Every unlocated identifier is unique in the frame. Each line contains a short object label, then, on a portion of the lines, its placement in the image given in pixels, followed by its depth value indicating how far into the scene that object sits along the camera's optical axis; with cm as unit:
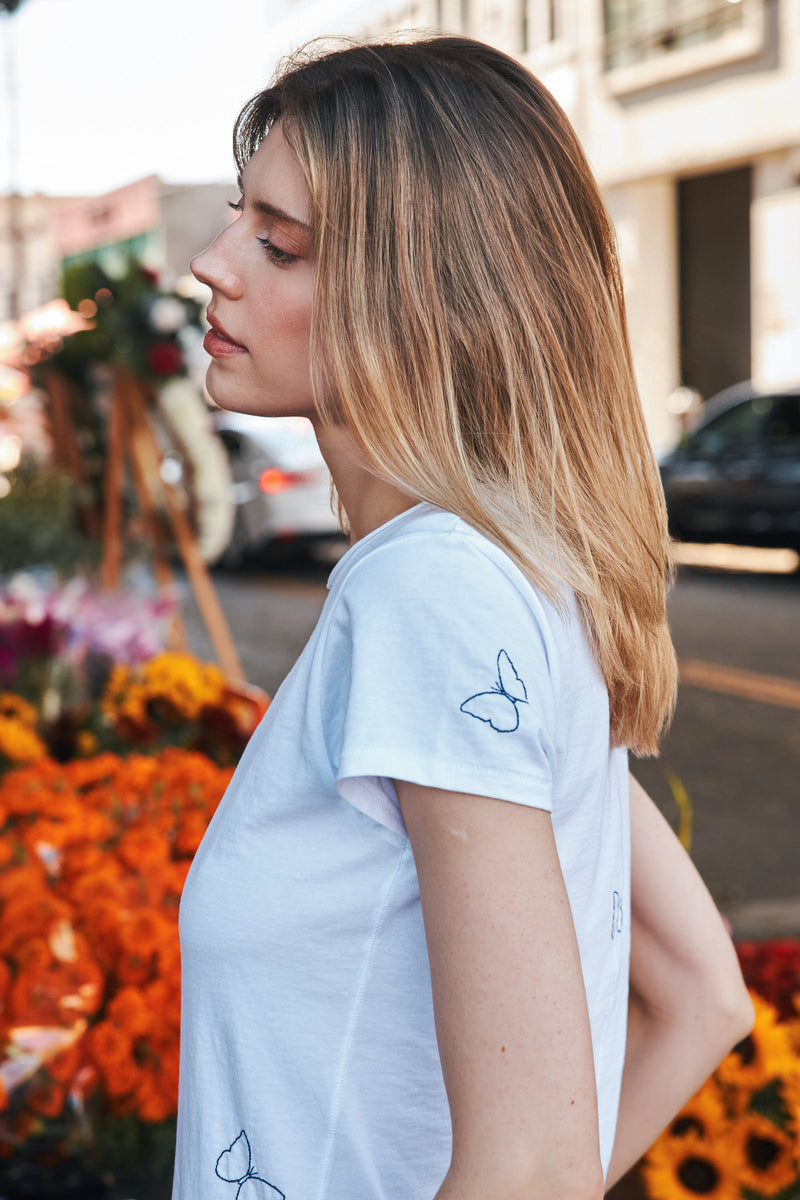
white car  1070
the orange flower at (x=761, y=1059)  164
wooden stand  421
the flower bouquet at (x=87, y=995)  169
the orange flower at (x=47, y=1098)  171
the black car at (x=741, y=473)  938
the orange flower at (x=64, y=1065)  169
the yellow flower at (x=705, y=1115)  165
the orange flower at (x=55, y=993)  170
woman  75
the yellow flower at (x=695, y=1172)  164
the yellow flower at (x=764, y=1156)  162
